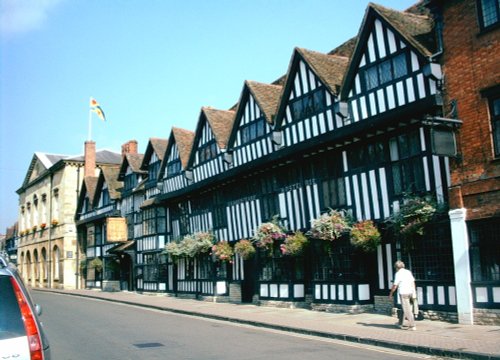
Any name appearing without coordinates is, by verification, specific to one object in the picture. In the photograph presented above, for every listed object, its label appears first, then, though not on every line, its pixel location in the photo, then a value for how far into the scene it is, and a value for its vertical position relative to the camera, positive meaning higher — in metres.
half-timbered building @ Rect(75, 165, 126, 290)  38.75 +2.71
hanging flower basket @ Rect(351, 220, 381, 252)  16.30 +0.54
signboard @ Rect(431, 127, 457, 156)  13.41 +2.77
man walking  13.17 -0.93
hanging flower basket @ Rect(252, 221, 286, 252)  20.81 +0.90
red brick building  13.05 +2.30
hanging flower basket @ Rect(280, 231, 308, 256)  19.45 +0.44
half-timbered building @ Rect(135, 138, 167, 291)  32.00 +1.98
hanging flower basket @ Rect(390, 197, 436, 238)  14.55 +0.98
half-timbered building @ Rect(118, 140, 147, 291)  35.38 +4.50
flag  51.02 +15.04
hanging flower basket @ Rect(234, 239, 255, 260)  22.39 +0.40
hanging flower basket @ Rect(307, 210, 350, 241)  17.67 +0.97
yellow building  48.87 +5.37
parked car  4.18 -0.46
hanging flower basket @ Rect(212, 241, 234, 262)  24.28 +0.37
